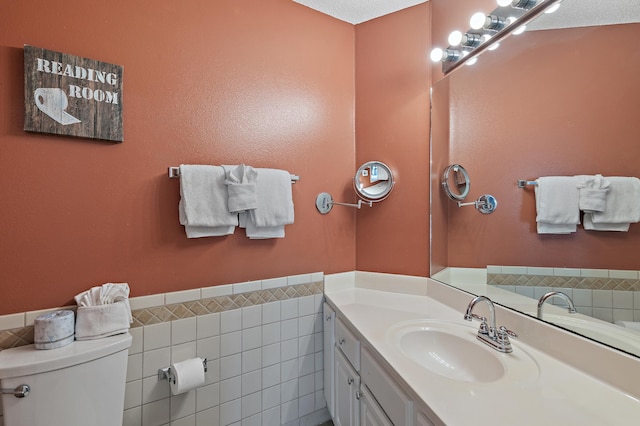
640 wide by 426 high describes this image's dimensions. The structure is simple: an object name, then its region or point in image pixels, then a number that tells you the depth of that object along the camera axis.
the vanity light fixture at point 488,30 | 1.16
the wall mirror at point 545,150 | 0.95
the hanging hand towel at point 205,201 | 1.30
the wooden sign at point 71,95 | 1.07
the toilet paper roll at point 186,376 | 1.26
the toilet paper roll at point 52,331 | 1.02
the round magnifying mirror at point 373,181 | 1.75
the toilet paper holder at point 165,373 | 1.30
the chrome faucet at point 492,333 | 1.06
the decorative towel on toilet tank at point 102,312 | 1.09
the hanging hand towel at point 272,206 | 1.47
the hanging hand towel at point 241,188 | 1.38
